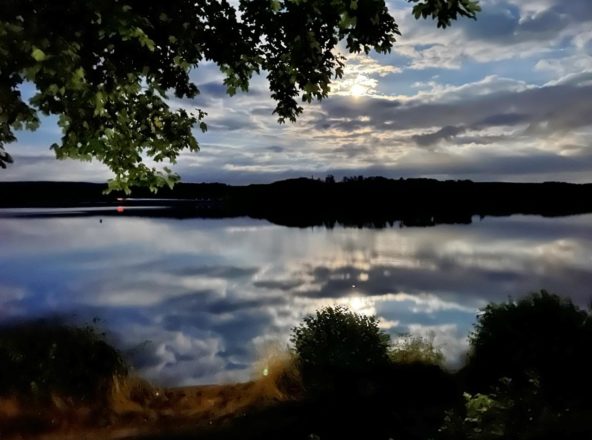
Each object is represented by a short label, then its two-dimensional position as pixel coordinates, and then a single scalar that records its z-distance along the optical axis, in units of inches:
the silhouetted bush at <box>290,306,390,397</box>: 509.4
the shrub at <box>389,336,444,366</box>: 574.2
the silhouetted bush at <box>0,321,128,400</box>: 516.7
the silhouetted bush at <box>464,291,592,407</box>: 483.5
